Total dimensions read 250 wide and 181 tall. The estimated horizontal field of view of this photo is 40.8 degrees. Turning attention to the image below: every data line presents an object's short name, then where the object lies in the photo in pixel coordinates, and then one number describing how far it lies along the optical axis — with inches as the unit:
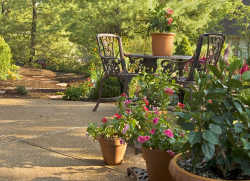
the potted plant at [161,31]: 209.5
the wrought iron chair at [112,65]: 204.8
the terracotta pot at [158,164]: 101.2
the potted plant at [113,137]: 118.5
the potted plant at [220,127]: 70.8
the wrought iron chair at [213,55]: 189.0
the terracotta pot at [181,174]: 71.3
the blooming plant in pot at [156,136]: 101.2
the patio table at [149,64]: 228.3
